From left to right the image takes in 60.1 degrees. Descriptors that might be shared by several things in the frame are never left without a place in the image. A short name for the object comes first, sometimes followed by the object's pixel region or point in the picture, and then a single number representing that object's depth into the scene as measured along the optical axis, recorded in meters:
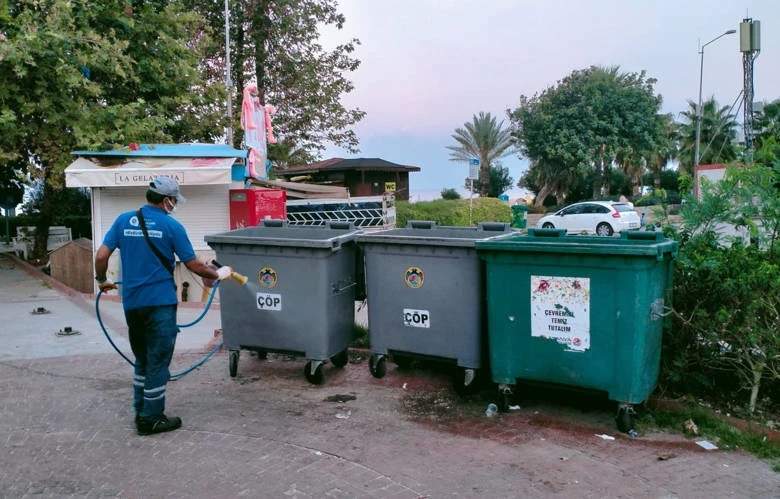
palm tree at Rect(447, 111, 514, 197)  44.72
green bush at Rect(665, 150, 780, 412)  4.66
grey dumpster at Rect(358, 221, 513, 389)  5.33
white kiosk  10.52
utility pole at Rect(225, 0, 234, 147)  16.64
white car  26.14
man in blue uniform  4.57
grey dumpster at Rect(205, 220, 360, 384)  5.62
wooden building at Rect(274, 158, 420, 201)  33.22
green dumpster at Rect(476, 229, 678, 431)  4.57
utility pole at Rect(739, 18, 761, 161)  21.36
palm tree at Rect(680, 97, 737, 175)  49.53
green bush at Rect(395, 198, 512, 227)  23.69
